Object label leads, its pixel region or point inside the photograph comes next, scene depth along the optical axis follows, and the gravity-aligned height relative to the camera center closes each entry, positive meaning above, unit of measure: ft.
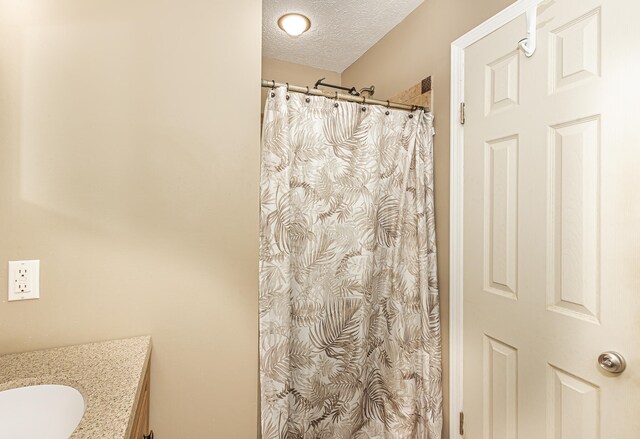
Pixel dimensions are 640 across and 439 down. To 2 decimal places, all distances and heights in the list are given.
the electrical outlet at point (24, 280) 3.38 -0.64
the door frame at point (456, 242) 5.36 -0.32
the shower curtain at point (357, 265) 5.39 -0.76
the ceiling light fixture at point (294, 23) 6.65 +4.13
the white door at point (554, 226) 3.37 -0.03
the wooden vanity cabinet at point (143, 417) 2.81 -1.89
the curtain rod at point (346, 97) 5.15 +2.15
